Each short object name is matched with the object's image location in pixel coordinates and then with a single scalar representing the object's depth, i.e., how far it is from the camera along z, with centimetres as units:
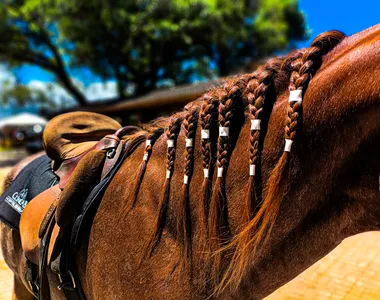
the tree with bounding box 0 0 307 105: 1678
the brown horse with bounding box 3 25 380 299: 86
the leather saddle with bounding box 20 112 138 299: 141
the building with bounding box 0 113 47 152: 2056
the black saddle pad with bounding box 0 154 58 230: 202
